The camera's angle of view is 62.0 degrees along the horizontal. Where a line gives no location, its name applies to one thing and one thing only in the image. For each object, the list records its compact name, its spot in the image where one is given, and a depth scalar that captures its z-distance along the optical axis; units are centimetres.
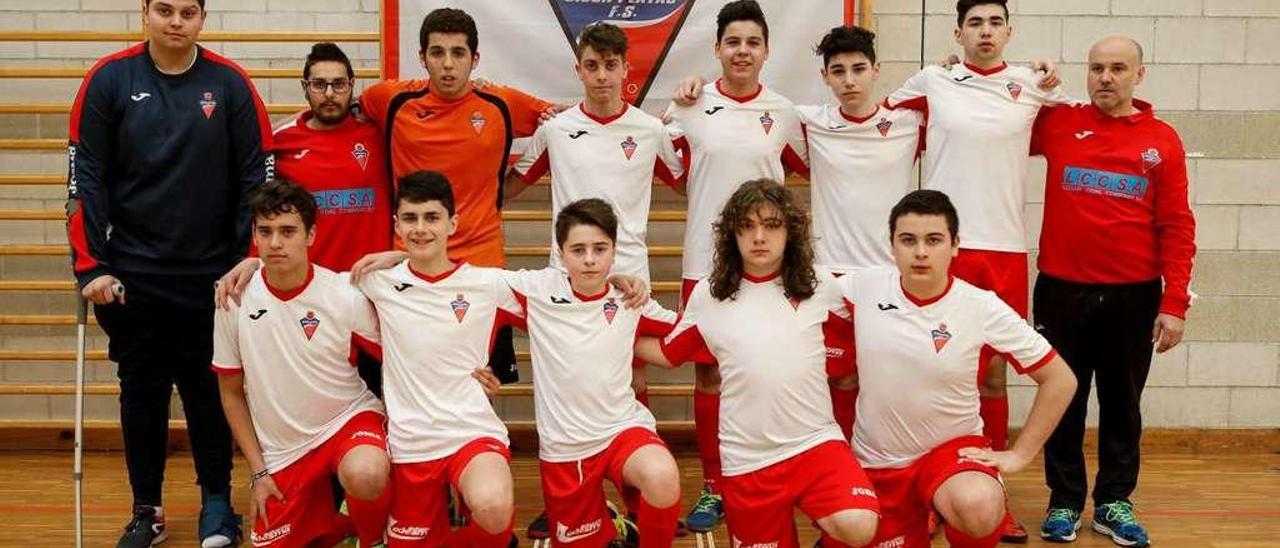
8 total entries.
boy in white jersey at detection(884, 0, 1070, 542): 349
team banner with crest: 438
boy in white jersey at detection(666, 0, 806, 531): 355
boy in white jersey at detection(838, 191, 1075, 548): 287
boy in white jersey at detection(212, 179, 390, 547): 300
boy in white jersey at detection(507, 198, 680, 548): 298
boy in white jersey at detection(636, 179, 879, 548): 291
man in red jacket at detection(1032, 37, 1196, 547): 342
